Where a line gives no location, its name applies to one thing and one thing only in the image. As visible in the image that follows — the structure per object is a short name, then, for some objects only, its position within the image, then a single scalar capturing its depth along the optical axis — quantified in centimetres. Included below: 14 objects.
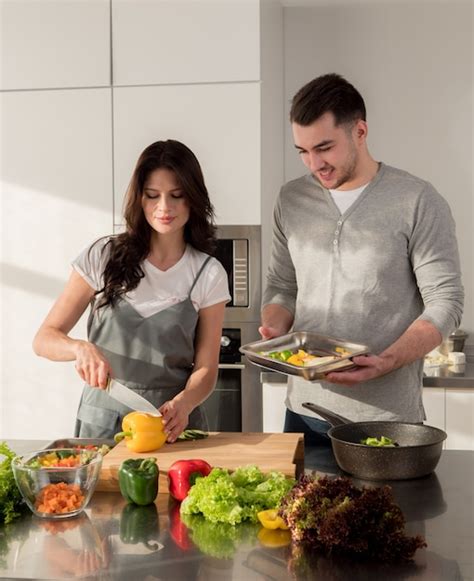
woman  239
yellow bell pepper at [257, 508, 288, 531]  163
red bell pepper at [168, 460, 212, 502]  180
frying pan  185
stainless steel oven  359
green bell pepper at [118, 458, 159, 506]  177
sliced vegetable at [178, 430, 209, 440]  215
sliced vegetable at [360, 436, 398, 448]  187
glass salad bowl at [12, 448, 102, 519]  169
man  244
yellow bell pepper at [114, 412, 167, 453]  201
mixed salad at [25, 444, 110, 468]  174
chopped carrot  171
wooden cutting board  189
